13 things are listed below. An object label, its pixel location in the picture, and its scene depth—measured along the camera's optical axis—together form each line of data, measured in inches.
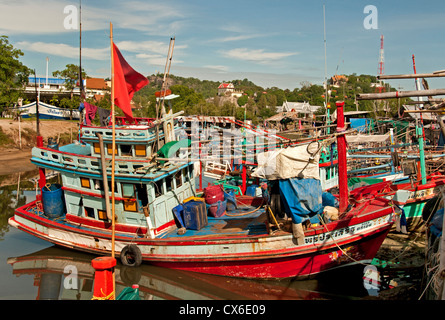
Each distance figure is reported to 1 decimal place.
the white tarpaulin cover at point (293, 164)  404.8
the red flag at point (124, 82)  370.9
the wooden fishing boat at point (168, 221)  425.1
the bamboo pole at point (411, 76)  266.6
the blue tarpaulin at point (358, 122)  1590.8
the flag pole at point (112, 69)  333.4
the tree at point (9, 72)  1553.9
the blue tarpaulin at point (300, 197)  402.3
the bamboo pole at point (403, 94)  243.1
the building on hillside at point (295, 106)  2651.1
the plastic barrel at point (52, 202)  541.3
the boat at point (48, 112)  1828.2
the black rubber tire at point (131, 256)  471.5
